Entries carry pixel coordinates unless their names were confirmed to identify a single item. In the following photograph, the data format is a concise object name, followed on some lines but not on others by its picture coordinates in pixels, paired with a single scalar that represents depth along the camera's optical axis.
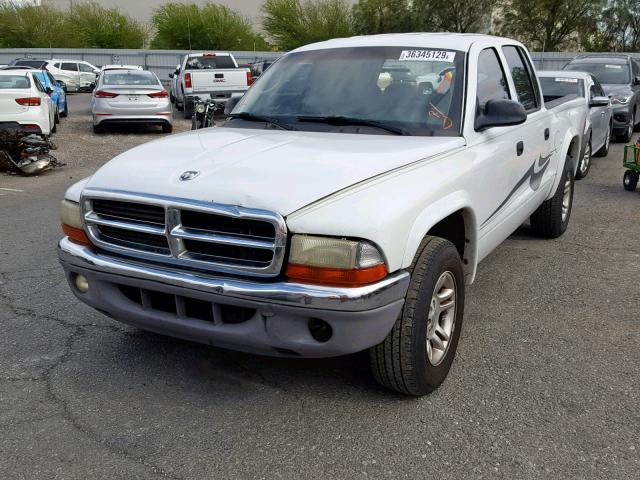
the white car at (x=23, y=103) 12.56
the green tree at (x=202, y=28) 60.06
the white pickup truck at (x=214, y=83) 18.27
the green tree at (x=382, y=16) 52.56
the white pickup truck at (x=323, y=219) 2.90
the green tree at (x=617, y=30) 47.22
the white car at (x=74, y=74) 33.06
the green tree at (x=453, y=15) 50.72
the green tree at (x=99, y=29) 61.72
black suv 14.38
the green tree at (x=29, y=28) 58.47
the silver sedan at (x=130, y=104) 15.52
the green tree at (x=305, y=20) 58.69
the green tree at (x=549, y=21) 48.03
